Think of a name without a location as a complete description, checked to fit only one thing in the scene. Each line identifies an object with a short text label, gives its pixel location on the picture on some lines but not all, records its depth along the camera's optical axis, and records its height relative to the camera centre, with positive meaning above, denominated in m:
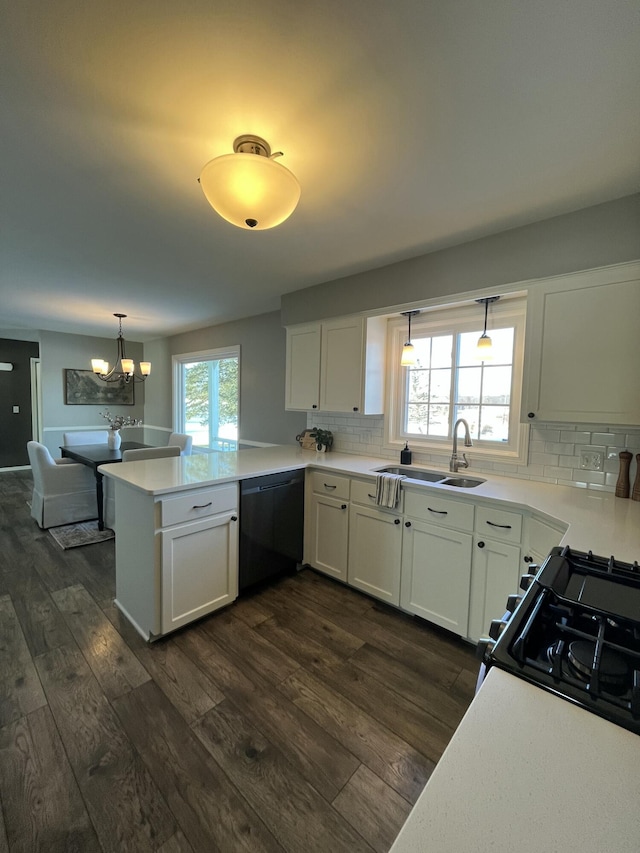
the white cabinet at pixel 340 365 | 2.77 +0.34
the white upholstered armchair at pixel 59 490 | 3.52 -0.96
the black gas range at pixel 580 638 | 0.61 -0.49
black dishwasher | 2.35 -0.87
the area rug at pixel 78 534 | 3.25 -1.33
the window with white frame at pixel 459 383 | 2.35 +0.19
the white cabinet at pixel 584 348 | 1.69 +0.33
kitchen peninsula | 1.65 -0.53
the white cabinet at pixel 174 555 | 1.91 -0.90
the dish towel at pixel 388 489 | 2.21 -0.52
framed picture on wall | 5.77 +0.15
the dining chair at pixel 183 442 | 4.30 -0.52
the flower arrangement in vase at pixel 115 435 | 4.11 -0.42
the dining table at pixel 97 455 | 3.49 -0.60
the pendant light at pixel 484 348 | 2.24 +0.39
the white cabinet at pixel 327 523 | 2.56 -0.90
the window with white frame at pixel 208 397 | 4.69 +0.07
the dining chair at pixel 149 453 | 3.04 -0.48
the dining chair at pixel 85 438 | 4.65 -0.55
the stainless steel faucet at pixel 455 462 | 2.46 -0.38
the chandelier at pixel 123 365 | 4.19 +0.41
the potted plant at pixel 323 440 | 3.21 -0.32
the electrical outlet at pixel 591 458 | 1.99 -0.26
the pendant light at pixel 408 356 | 2.65 +0.38
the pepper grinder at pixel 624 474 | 1.85 -0.33
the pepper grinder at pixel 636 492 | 1.80 -0.41
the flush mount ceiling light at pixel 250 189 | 1.16 +0.74
